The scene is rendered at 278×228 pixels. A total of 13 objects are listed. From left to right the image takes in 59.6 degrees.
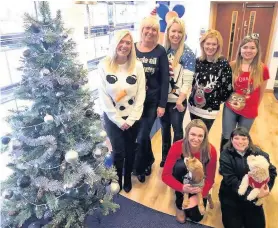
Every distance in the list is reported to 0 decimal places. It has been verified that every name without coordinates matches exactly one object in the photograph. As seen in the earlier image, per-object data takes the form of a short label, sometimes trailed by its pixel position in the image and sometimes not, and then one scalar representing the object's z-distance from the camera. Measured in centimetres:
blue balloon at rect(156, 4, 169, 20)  320
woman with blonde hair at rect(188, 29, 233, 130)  189
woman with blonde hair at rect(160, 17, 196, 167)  188
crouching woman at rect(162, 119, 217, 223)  174
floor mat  181
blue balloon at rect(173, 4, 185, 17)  324
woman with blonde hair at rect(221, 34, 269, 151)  190
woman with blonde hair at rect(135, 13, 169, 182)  178
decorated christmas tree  132
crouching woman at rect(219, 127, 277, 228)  169
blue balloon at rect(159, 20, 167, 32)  322
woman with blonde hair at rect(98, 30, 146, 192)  167
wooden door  463
